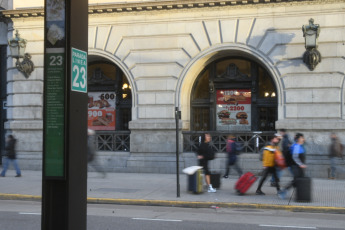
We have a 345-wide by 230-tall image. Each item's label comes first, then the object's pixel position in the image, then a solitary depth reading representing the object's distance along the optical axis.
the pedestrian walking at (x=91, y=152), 16.33
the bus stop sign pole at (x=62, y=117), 3.71
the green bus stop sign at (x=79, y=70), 3.80
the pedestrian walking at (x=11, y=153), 17.23
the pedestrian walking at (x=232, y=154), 15.16
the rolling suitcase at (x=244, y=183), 12.71
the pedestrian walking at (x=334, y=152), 15.69
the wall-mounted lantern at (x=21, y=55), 19.70
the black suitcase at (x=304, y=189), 11.52
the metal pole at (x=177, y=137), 12.49
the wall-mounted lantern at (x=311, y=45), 16.48
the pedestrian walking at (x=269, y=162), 12.35
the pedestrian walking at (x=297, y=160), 11.90
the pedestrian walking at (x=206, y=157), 13.32
